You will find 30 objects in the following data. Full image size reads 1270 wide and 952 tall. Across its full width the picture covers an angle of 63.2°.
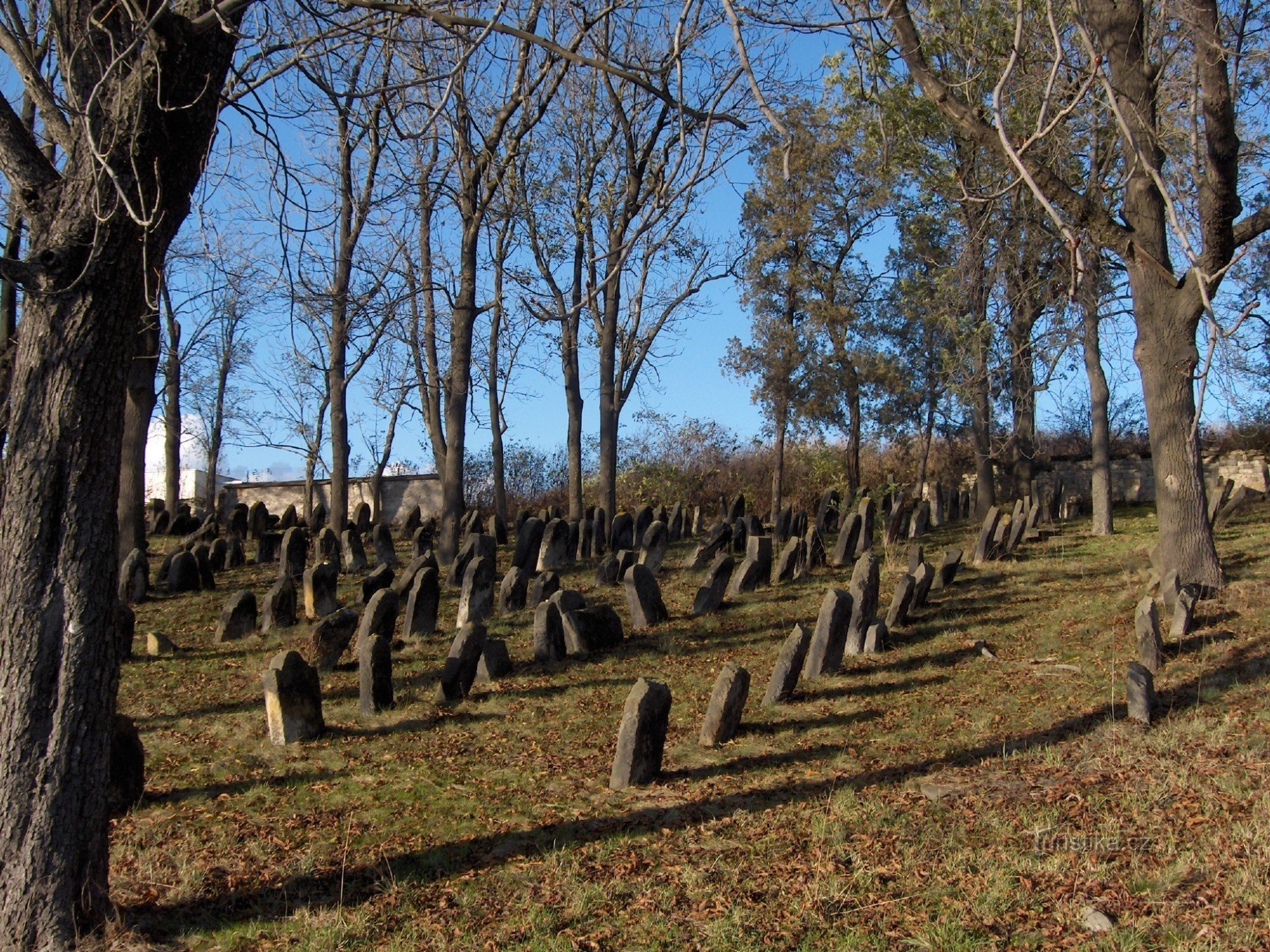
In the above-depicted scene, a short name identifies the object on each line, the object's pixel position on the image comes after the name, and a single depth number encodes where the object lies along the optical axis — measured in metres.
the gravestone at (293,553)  13.65
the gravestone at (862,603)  8.80
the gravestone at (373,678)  7.38
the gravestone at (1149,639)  7.65
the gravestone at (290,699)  6.70
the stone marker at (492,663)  8.20
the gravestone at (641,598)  9.91
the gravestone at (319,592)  10.43
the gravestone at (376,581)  10.52
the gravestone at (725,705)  6.59
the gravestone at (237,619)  9.88
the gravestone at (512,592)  10.69
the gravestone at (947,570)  11.43
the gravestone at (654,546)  13.44
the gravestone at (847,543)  13.68
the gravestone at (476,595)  10.23
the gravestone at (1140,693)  6.62
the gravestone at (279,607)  10.14
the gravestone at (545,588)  10.79
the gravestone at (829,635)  7.96
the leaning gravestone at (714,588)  10.45
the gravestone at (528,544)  13.96
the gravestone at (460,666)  7.65
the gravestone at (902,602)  9.48
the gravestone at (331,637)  8.37
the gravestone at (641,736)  5.94
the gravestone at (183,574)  12.53
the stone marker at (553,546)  14.36
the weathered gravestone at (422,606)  9.63
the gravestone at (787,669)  7.35
